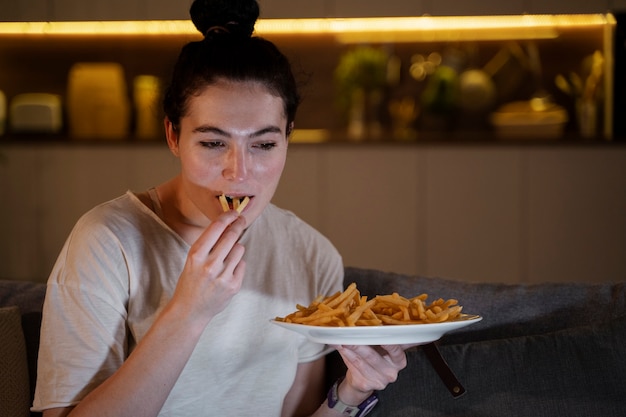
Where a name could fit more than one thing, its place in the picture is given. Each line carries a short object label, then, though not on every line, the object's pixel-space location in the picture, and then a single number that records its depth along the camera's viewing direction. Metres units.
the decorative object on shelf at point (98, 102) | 5.32
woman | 1.37
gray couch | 1.68
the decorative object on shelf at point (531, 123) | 4.97
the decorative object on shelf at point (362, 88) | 5.18
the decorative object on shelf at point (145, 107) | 5.37
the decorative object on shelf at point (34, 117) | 5.38
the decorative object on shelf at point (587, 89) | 5.01
